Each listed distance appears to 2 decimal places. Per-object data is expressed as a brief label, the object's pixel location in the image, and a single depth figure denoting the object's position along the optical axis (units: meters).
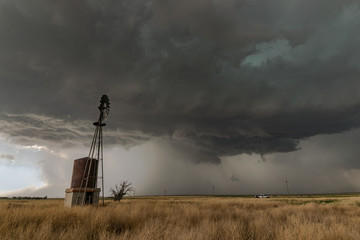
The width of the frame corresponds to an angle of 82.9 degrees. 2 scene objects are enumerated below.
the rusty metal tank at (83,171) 19.31
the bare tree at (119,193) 40.25
